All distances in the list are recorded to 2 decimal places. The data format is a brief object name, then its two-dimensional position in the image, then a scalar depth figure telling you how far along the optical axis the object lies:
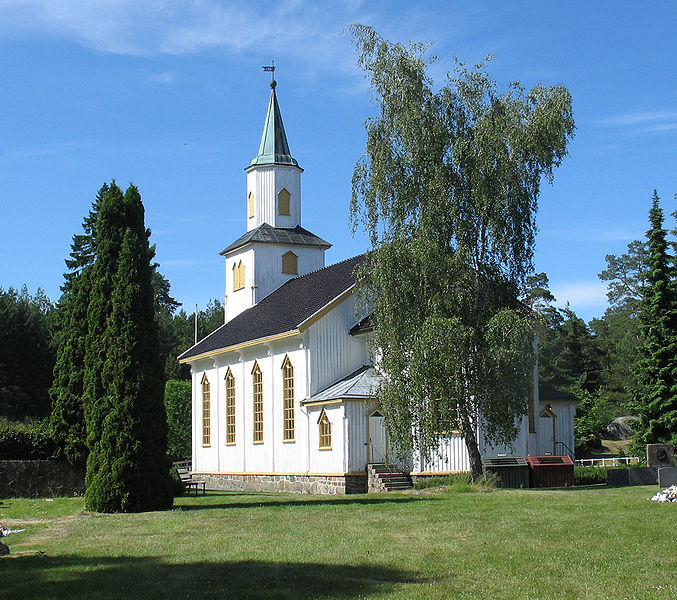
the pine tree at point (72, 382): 28.03
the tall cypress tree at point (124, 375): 21.55
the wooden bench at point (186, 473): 31.67
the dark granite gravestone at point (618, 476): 27.20
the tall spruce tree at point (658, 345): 36.41
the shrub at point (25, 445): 28.39
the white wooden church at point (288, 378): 30.42
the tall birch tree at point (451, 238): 24.72
